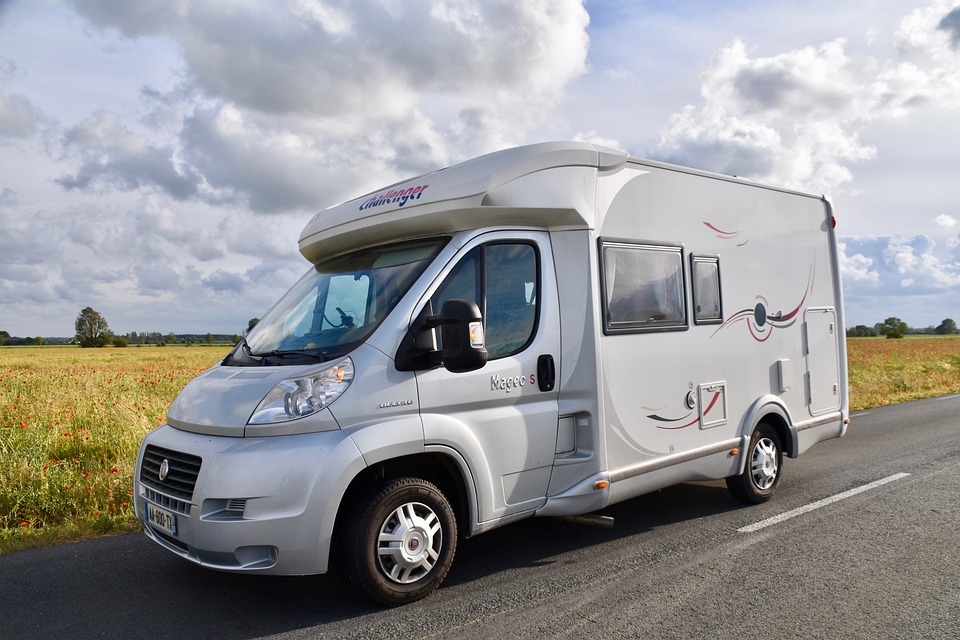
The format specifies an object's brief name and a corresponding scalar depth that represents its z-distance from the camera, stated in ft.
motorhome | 12.62
